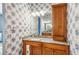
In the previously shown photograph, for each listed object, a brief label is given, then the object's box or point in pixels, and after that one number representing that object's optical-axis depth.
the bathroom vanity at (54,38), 1.10
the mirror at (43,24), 1.12
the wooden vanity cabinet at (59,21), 1.10
